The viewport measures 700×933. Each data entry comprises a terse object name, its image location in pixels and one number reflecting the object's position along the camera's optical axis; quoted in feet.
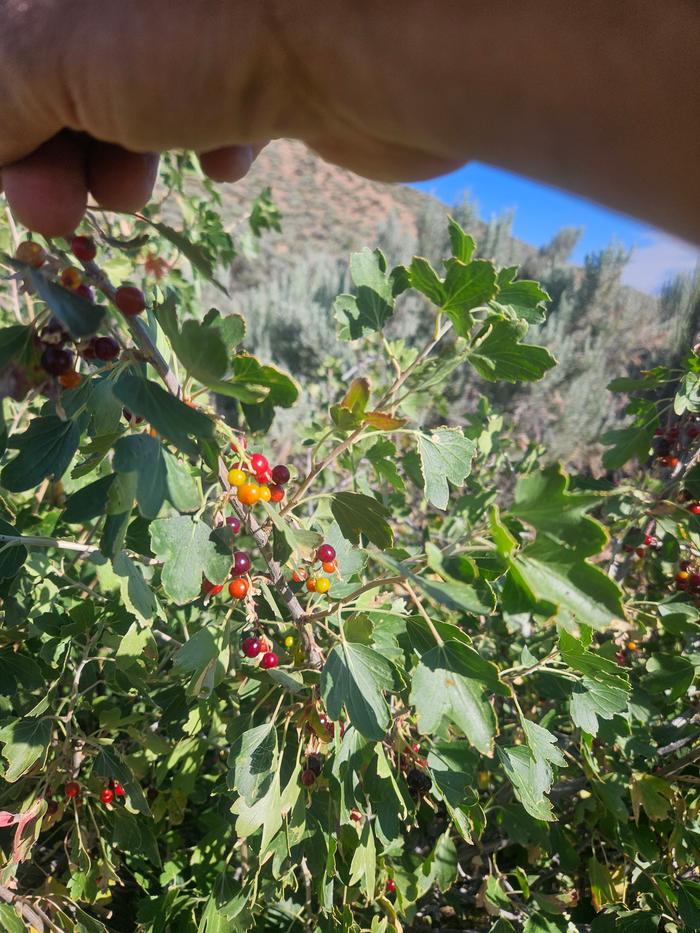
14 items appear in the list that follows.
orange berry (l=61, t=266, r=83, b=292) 0.72
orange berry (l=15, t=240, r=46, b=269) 0.67
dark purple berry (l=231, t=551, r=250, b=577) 0.89
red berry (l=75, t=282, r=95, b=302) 0.74
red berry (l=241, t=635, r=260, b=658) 0.97
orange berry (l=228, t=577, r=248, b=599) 0.91
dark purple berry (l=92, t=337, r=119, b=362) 0.75
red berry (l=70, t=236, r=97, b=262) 0.75
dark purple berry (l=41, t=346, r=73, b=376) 0.70
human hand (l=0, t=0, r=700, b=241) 0.58
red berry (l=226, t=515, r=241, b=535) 0.90
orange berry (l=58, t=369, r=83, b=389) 0.74
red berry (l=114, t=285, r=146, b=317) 0.71
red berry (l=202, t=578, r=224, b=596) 0.94
